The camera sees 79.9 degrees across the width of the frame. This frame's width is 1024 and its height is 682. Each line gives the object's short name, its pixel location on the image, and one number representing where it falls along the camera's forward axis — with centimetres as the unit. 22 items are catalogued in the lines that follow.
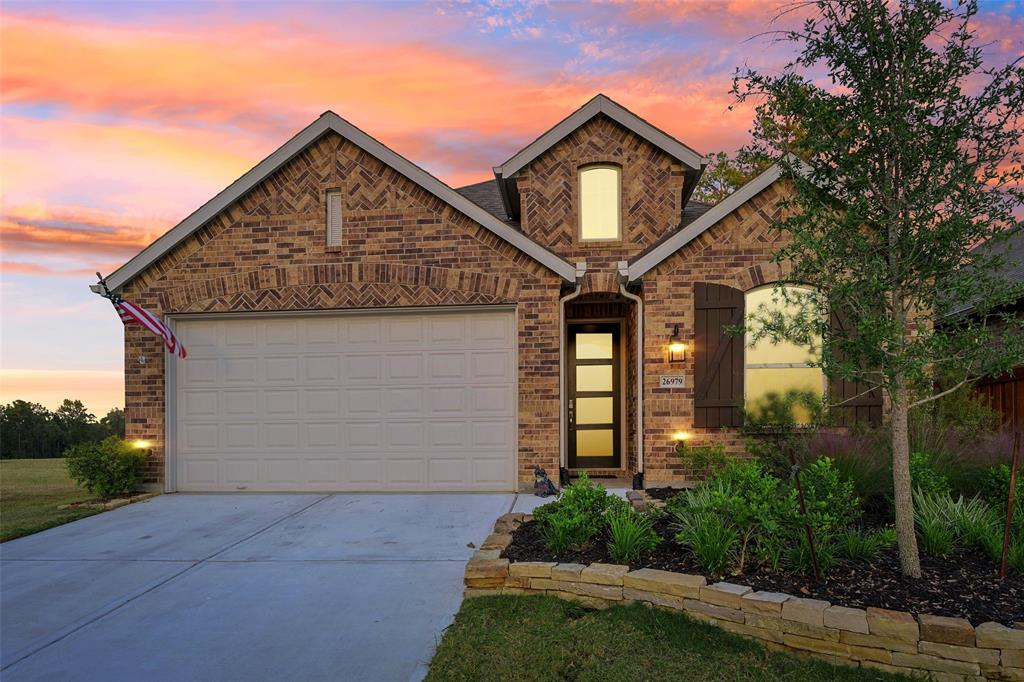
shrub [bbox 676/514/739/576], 444
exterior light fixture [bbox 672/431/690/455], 889
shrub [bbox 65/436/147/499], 876
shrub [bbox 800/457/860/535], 475
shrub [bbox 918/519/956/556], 468
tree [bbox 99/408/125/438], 2367
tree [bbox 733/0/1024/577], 437
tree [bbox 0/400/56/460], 2444
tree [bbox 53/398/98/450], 2502
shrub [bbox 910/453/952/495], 541
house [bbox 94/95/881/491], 891
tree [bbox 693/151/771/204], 1983
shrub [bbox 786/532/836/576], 439
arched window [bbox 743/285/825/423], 887
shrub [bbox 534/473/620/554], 509
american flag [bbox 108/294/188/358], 865
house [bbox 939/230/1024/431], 1190
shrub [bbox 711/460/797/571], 449
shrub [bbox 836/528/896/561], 459
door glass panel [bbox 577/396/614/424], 1088
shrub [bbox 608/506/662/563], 481
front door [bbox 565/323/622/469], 1086
